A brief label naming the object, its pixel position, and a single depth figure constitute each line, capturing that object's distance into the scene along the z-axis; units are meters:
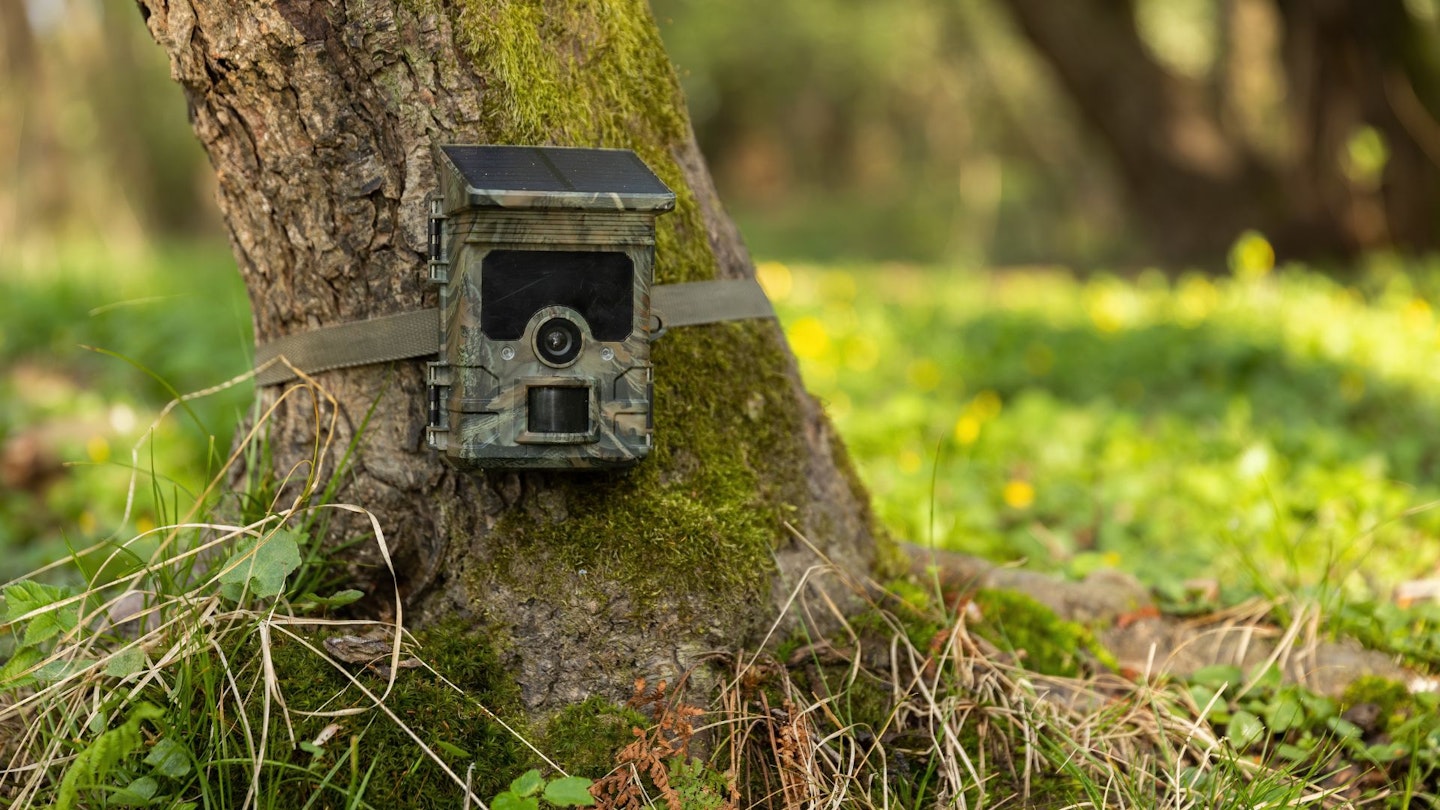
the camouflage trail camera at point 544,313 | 1.87
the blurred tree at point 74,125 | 10.62
